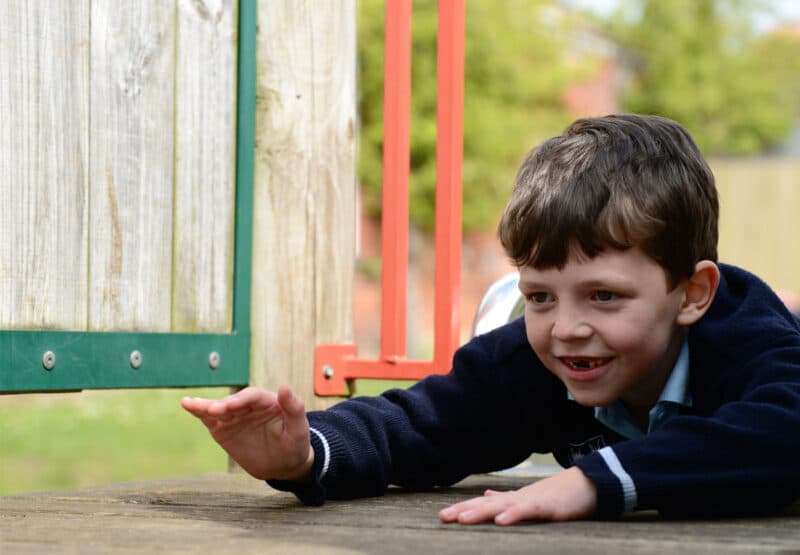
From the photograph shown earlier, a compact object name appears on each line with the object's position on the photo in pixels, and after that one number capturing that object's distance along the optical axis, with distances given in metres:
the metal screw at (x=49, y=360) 4.27
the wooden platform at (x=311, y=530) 2.75
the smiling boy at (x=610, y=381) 3.21
